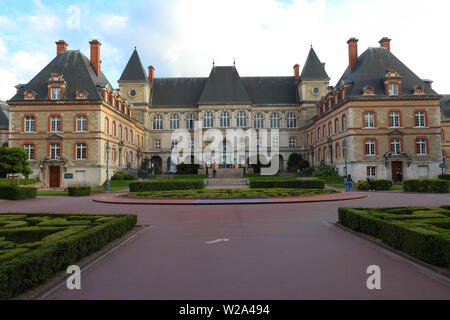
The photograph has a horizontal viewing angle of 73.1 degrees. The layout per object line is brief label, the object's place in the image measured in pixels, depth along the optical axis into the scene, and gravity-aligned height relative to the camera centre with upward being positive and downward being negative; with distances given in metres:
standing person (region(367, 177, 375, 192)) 25.73 -1.13
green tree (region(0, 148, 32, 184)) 23.39 +1.31
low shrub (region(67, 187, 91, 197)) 23.86 -1.22
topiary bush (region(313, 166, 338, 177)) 37.97 -0.06
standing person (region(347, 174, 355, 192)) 25.01 -0.90
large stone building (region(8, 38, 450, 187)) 34.69 +6.20
